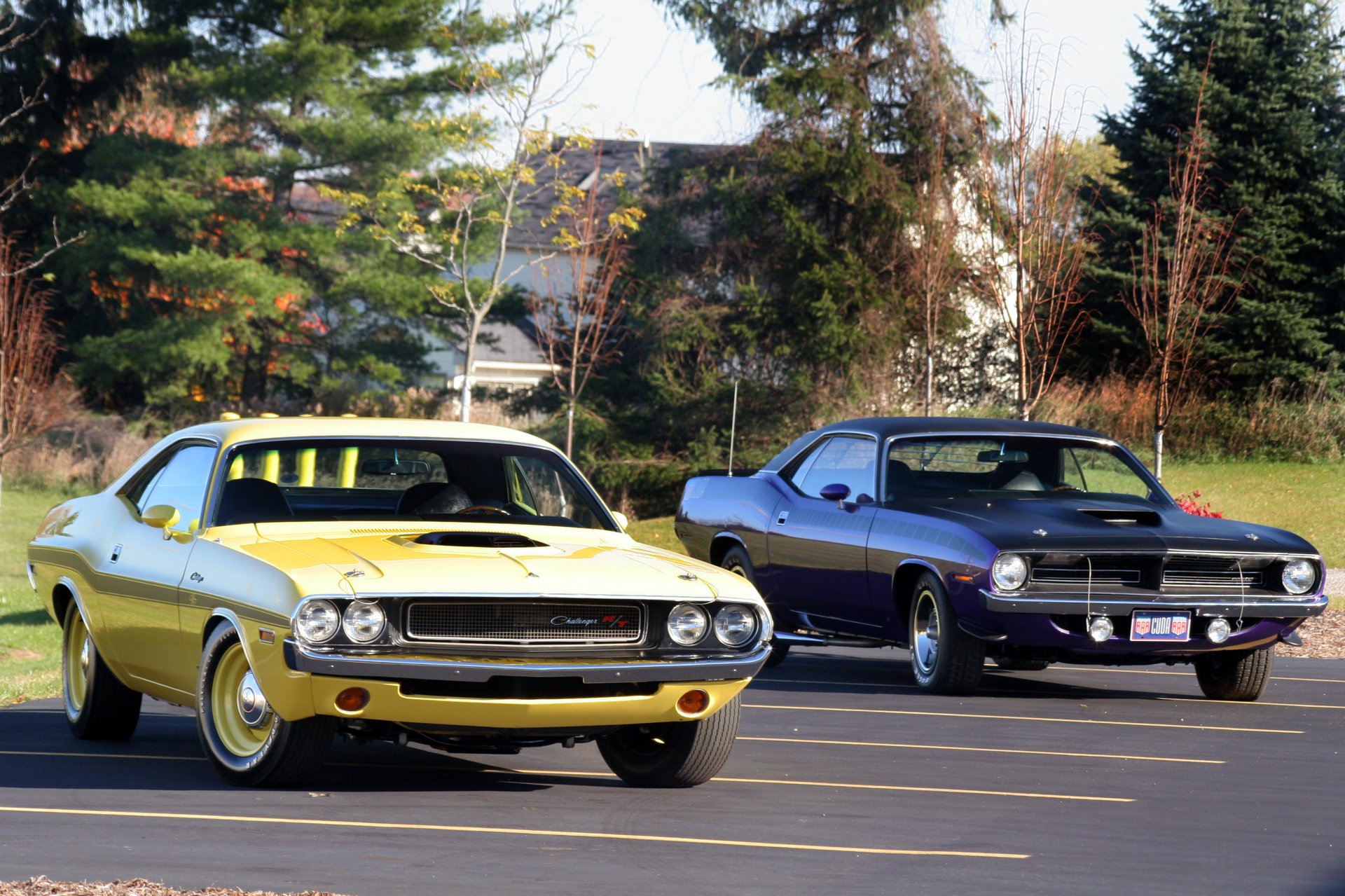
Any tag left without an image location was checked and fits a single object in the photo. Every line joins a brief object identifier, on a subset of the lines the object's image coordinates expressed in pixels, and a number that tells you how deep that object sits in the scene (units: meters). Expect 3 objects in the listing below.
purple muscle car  19.41
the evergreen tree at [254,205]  67.56
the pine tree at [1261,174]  63.94
